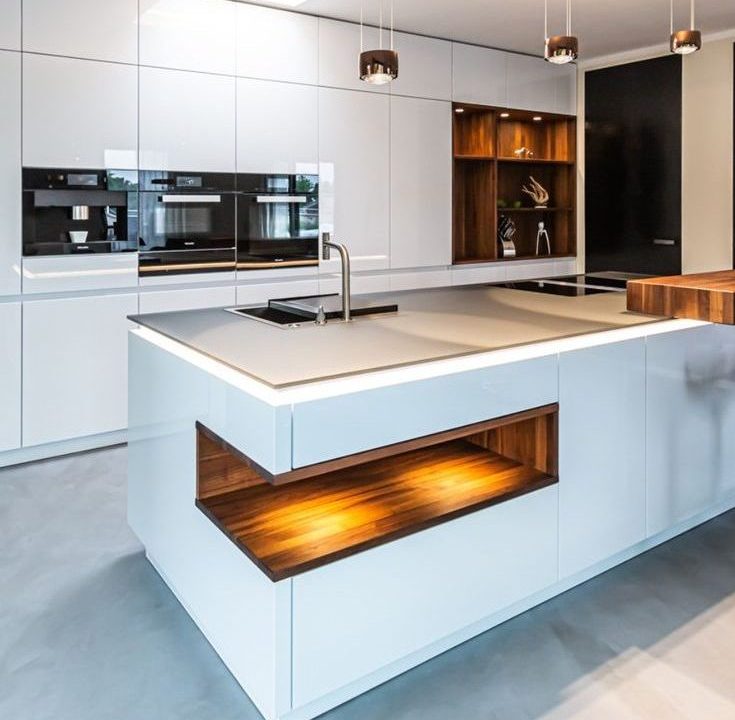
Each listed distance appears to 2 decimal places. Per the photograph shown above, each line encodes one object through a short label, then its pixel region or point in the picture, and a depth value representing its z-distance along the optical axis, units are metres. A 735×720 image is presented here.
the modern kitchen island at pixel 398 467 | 1.69
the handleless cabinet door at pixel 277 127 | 4.25
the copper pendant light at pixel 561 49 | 2.77
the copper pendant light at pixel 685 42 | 3.01
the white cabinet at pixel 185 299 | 4.06
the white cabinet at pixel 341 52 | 4.52
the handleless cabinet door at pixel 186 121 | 3.93
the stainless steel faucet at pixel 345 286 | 2.38
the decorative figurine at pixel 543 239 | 6.41
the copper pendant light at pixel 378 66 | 2.55
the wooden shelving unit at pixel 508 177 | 5.69
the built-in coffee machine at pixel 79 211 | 3.65
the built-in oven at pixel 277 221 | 4.34
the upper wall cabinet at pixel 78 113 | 3.59
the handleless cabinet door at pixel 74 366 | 3.75
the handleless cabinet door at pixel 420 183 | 4.98
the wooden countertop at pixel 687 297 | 1.88
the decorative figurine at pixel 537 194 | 6.23
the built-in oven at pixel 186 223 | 4.00
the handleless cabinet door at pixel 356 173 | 4.61
